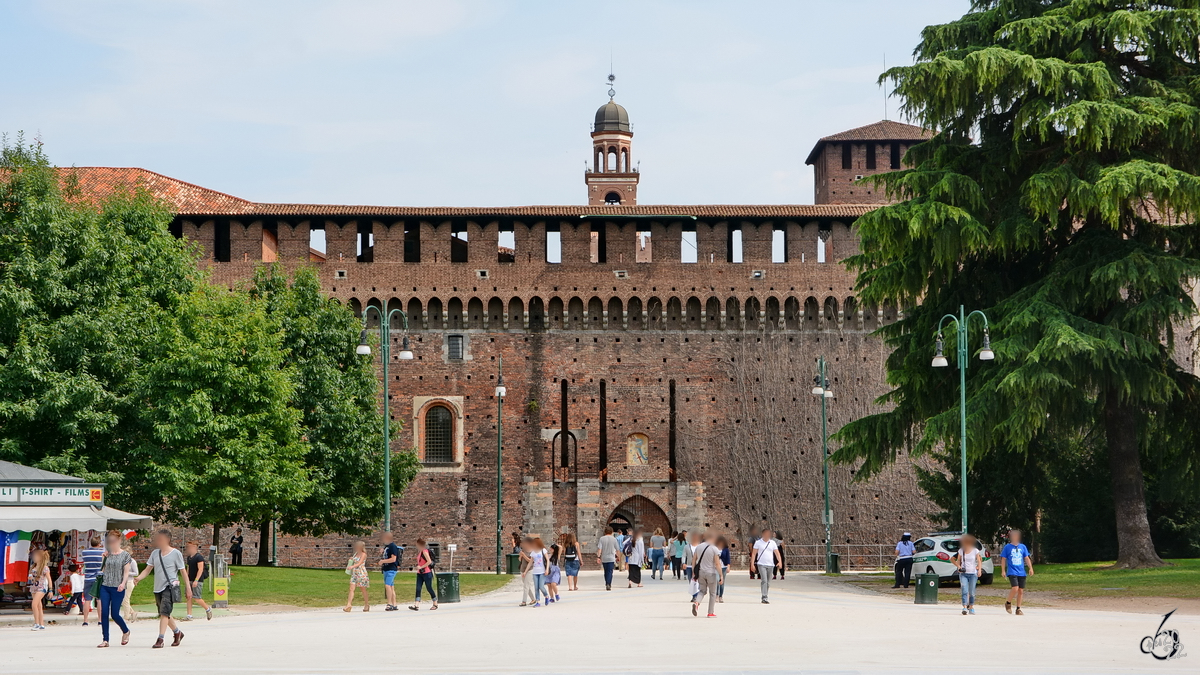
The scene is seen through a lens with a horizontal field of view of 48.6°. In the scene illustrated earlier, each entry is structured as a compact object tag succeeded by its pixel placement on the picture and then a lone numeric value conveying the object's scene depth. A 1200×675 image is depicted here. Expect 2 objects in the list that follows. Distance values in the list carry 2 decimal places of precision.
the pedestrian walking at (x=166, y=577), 15.67
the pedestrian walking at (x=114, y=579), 15.85
